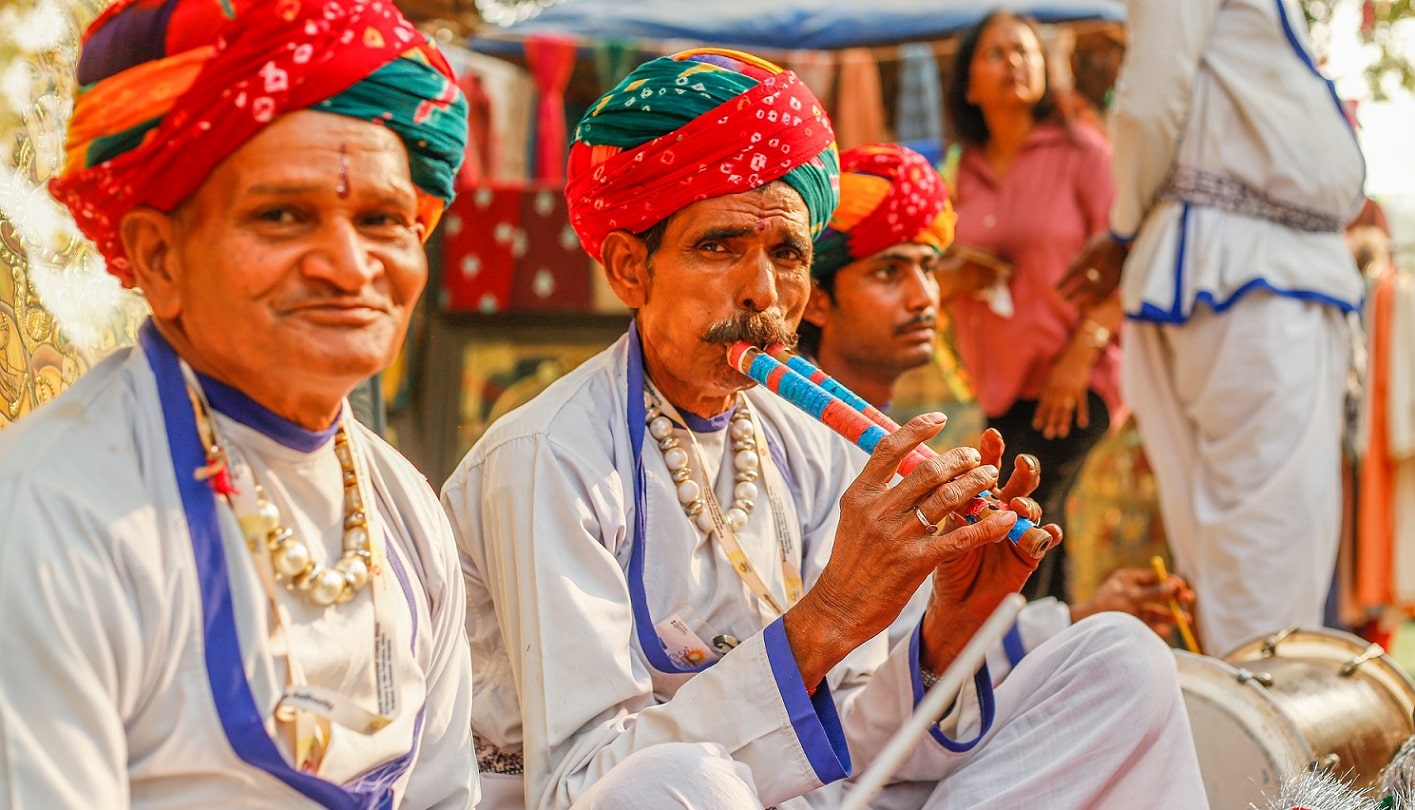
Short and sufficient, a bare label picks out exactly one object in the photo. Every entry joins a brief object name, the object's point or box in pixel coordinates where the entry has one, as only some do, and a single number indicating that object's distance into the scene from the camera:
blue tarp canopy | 8.34
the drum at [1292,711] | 3.08
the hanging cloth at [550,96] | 8.00
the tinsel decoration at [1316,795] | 2.65
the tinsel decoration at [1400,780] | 2.74
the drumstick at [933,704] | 1.30
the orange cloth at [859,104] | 8.06
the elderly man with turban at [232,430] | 1.51
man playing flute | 2.20
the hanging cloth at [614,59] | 8.09
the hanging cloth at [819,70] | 8.22
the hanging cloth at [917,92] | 8.09
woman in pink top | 5.41
